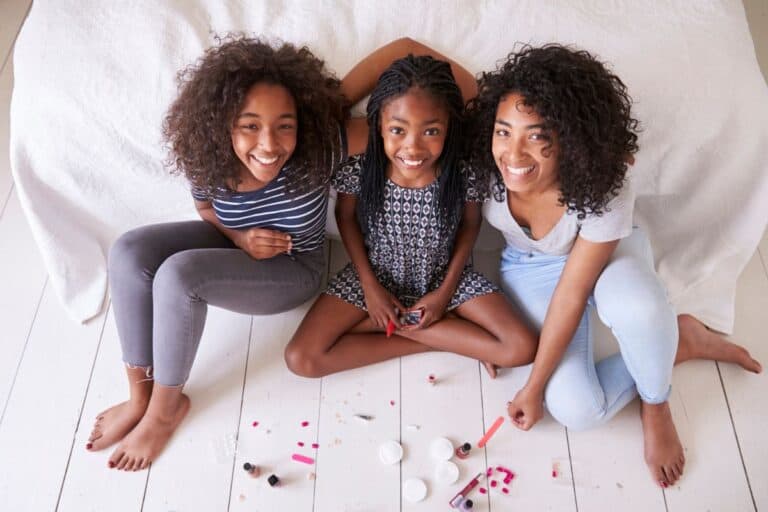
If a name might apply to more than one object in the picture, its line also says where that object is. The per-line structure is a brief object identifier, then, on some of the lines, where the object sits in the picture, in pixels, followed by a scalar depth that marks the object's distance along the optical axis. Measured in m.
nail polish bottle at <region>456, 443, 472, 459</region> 1.30
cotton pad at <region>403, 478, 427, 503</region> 1.26
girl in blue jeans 1.09
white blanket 1.33
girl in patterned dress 1.26
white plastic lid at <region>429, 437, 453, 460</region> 1.31
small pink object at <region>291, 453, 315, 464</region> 1.32
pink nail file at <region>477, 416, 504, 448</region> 1.33
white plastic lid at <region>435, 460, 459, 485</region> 1.28
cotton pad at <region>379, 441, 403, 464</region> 1.31
